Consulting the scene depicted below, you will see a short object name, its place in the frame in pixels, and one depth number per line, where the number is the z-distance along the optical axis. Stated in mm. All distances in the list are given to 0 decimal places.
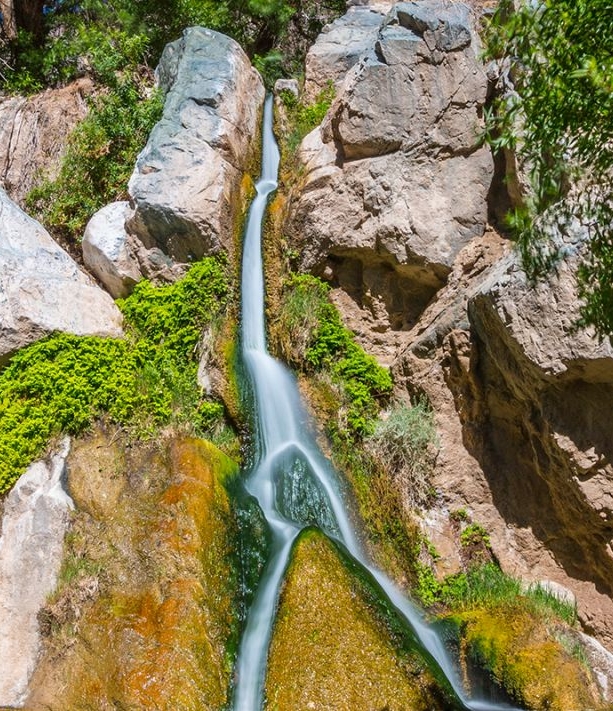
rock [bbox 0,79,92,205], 12086
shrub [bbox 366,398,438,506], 7918
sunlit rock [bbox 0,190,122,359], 7992
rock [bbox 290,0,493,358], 8977
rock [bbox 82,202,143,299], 9680
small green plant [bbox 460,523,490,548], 7684
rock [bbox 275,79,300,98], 12734
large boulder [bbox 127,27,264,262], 9539
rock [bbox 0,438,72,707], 5879
